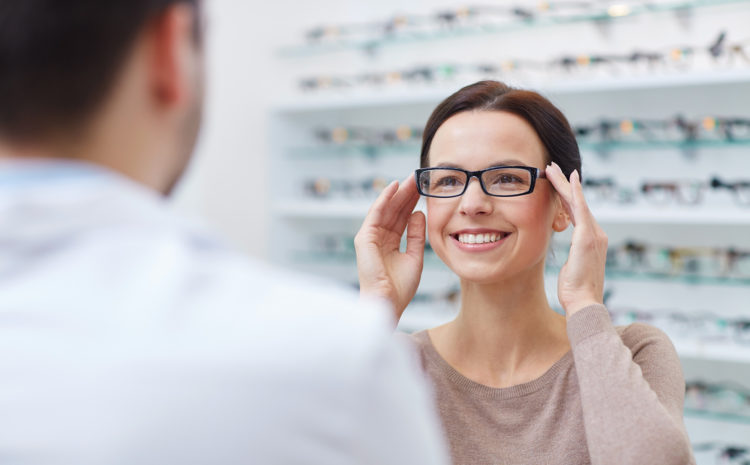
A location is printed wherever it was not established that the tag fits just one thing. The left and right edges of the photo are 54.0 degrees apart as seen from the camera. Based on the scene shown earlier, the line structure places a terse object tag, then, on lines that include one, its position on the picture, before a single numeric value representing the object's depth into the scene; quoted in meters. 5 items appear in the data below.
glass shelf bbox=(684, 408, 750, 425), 2.69
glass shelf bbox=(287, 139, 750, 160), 2.79
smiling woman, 1.24
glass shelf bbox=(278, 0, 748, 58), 2.85
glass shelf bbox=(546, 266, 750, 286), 2.77
